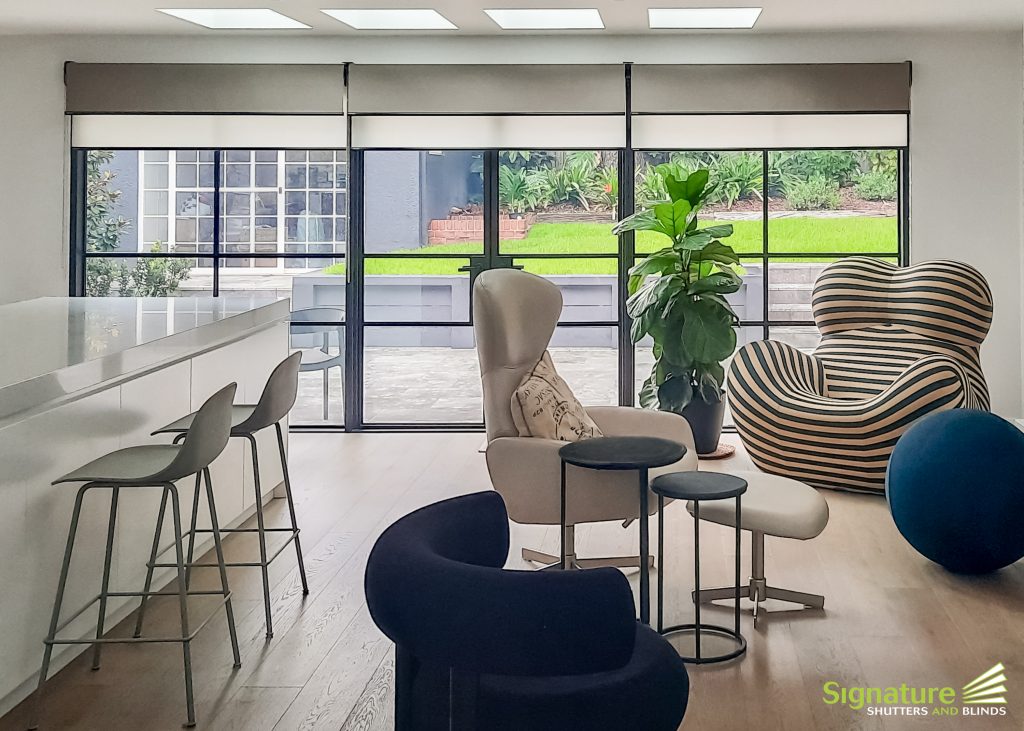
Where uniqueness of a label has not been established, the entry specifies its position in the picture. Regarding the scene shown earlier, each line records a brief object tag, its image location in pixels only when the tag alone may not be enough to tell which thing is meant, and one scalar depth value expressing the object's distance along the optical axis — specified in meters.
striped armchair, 5.35
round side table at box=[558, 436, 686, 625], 3.40
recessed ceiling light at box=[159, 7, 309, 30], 6.48
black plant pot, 6.42
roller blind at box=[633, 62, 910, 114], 6.88
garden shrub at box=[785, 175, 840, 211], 7.22
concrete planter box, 7.38
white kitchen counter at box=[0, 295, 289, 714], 2.82
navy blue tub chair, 1.60
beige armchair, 3.80
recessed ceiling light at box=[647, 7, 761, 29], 6.42
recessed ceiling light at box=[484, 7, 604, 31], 6.55
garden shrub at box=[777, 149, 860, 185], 7.20
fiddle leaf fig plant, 6.07
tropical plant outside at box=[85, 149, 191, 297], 7.42
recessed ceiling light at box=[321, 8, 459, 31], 6.57
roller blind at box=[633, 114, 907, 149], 7.04
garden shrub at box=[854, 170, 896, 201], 7.19
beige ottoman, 3.62
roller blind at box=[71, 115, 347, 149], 7.21
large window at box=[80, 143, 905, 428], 7.26
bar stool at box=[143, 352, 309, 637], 3.58
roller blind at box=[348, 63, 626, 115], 7.03
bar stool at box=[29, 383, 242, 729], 2.88
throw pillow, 4.00
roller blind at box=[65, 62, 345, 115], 7.11
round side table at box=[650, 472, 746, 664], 3.35
